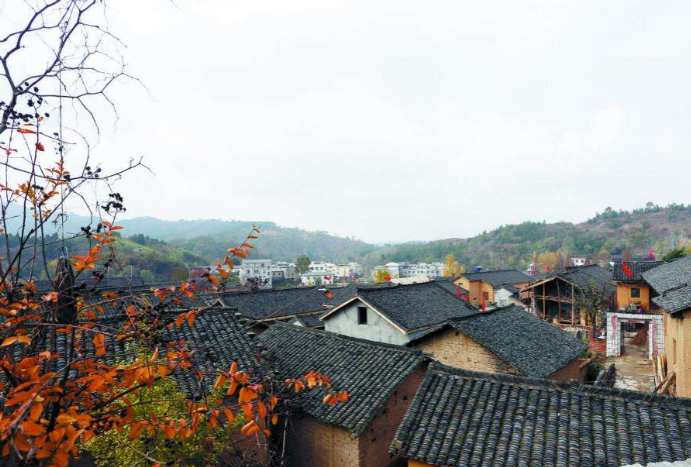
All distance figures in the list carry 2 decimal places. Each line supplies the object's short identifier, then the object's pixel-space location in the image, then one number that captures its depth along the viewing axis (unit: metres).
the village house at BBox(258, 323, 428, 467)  10.44
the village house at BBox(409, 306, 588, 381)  13.58
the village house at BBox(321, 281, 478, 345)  19.75
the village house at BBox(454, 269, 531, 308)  50.41
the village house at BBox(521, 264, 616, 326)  32.56
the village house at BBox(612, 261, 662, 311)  25.84
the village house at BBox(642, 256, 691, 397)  11.45
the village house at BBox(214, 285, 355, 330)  28.72
